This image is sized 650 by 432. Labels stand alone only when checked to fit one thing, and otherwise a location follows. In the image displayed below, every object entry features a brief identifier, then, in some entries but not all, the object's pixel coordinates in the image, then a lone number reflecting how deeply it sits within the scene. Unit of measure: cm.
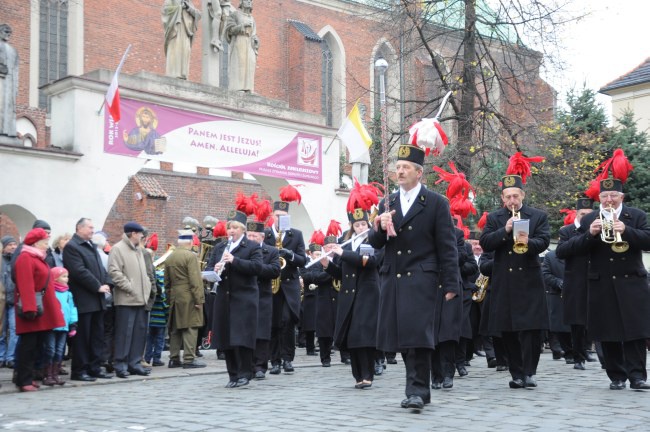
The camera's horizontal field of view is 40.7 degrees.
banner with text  1886
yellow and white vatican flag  1480
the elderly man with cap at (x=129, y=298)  1202
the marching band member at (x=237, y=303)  1022
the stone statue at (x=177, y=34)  2081
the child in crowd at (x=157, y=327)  1358
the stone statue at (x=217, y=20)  2206
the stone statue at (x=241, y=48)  2238
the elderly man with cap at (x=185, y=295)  1304
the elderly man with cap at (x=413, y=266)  767
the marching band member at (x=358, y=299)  994
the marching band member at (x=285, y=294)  1216
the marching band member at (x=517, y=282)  921
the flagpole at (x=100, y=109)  1827
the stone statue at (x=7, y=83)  1703
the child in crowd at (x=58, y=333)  1083
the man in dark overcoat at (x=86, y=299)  1152
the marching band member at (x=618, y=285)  901
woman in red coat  1031
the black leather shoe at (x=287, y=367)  1223
